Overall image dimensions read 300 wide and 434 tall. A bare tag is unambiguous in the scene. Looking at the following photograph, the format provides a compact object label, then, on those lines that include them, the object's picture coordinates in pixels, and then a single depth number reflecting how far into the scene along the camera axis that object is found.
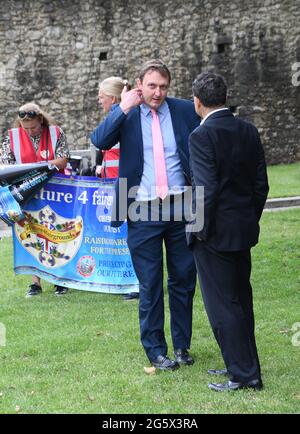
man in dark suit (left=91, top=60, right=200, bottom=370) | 10.83
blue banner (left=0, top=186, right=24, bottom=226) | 14.73
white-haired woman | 14.48
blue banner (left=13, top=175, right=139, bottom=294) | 15.17
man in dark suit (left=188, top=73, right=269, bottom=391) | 9.51
